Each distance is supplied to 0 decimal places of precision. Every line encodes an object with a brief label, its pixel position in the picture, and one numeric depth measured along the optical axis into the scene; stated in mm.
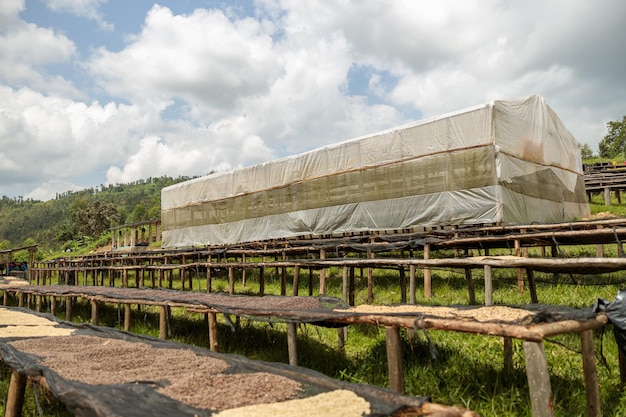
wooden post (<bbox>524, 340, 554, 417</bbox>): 3029
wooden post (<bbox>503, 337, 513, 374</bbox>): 4629
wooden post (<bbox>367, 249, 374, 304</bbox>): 8662
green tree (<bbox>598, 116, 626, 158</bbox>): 44000
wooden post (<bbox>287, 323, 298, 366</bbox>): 4930
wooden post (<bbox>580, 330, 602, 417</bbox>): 3463
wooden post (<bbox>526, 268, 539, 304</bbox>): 5865
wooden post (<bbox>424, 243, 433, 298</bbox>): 8652
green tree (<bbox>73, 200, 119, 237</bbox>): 55125
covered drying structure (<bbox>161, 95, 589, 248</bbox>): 11703
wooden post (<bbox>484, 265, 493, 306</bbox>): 5859
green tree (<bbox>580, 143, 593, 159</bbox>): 47031
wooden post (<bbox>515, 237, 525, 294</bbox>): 7841
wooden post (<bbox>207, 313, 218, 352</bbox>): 5836
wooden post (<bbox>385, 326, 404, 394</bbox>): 3955
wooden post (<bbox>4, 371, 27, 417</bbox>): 4293
